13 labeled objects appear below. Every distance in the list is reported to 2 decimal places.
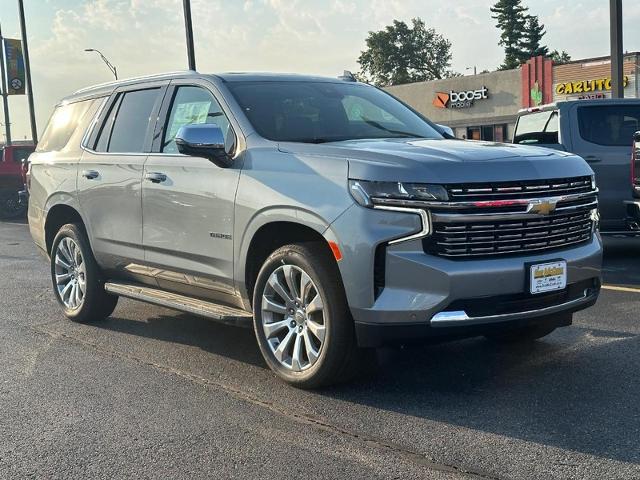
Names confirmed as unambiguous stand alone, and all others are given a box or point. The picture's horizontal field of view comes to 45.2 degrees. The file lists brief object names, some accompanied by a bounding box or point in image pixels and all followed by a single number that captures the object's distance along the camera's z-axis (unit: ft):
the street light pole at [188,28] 59.16
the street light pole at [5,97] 111.34
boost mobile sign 125.29
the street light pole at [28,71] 101.19
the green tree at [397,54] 278.87
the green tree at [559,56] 257.96
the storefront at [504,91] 105.81
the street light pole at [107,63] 100.11
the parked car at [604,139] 29.14
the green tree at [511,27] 240.73
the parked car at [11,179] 64.59
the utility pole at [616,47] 41.32
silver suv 12.78
